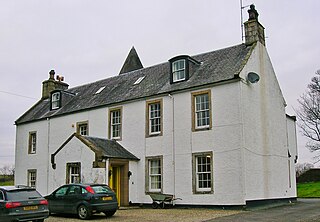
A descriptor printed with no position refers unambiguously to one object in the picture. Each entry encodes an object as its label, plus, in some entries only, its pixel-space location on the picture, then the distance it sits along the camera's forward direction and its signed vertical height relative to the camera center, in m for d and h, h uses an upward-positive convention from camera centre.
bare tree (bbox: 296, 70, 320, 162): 43.34 +6.34
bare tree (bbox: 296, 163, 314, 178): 74.81 +0.39
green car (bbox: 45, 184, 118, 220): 16.06 -1.32
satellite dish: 20.75 +4.94
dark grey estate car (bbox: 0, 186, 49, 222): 13.23 -1.23
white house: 20.08 +1.98
